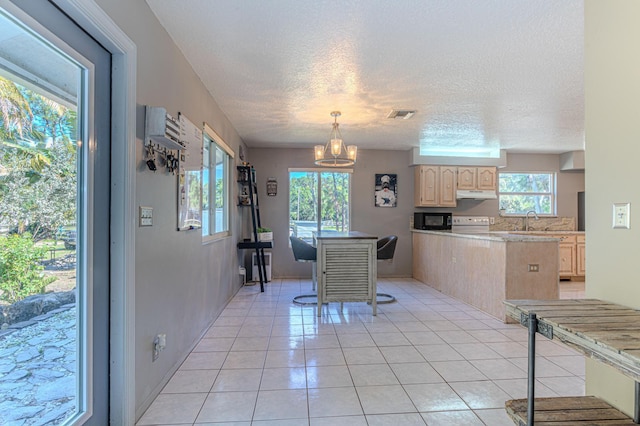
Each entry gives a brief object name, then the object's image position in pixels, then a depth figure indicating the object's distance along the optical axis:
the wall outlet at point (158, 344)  2.04
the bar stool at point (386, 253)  4.43
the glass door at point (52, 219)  1.16
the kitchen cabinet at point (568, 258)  5.80
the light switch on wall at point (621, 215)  1.37
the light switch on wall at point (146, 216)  1.87
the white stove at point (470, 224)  6.18
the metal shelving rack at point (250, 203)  4.94
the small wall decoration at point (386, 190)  6.19
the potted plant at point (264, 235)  5.30
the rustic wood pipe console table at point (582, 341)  0.95
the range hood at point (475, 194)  5.98
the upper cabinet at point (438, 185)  5.98
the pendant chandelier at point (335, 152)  3.79
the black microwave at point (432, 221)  6.02
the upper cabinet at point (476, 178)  6.02
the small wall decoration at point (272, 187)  6.00
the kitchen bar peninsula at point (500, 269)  3.59
